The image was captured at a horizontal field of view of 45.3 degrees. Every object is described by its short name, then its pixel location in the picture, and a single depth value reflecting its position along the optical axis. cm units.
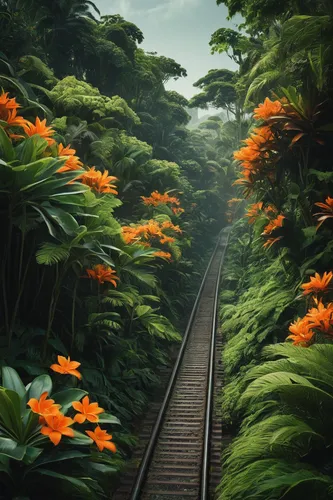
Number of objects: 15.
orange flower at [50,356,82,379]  337
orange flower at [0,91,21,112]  414
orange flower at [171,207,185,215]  1357
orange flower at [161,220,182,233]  1035
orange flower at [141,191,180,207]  1091
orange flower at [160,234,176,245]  952
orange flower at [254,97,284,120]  633
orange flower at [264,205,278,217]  741
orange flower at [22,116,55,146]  434
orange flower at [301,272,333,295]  442
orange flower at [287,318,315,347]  403
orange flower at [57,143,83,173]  436
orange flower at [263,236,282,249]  593
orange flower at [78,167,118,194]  538
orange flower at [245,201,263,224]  854
